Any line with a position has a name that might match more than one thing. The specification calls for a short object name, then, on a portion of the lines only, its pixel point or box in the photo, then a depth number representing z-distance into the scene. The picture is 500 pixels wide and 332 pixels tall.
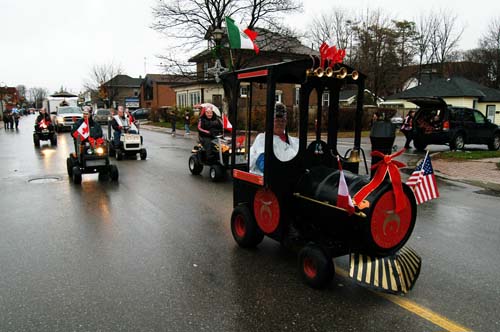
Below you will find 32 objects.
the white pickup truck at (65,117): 29.02
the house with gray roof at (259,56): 30.38
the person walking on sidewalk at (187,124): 28.39
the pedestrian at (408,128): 17.65
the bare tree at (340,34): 47.44
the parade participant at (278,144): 4.68
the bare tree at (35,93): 162.50
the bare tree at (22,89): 139.36
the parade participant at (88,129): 9.96
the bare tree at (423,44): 56.00
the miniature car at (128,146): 14.58
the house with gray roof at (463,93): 41.34
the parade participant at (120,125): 14.91
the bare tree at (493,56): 54.19
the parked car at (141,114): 53.75
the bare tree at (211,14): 29.78
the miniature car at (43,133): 19.42
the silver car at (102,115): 40.50
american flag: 4.34
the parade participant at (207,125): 10.99
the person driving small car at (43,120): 19.89
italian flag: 5.83
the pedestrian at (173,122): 28.72
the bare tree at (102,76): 74.44
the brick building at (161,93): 64.06
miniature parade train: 3.84
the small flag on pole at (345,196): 3.69
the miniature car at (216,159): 10.34
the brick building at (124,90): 72.03
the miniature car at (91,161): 9.99
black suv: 16.66
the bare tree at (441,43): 56.41
